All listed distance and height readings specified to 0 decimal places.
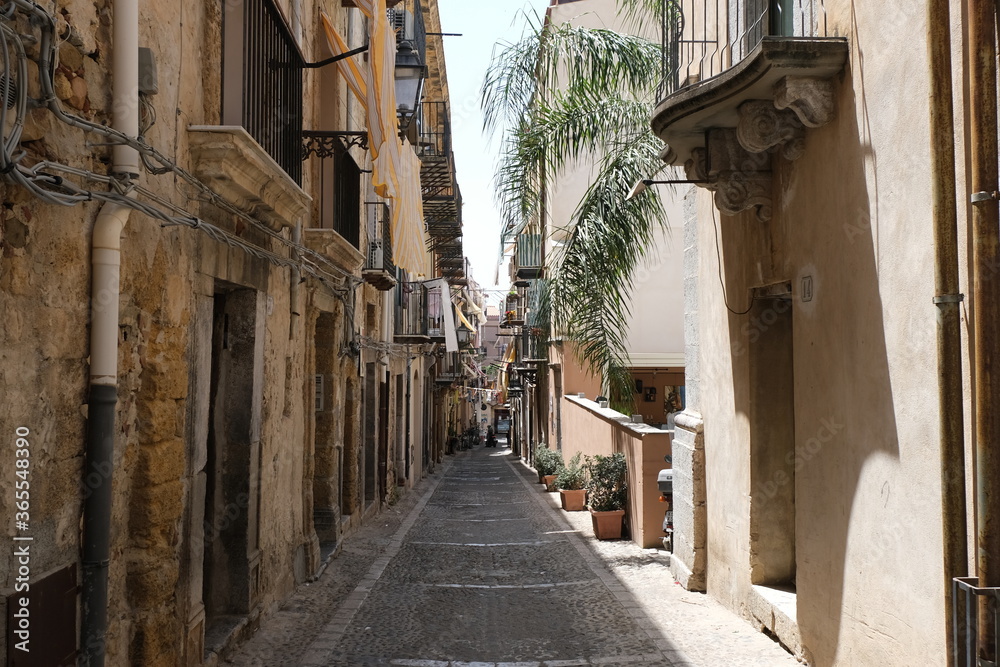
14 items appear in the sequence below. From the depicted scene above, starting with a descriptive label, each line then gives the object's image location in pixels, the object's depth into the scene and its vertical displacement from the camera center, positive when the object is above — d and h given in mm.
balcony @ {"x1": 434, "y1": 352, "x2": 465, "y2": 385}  30856 +146
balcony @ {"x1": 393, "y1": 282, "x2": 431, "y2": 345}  17984 +1255
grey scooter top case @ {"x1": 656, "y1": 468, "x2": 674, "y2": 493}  9352 -1169
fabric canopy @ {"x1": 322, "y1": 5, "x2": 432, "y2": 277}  8234 +2560
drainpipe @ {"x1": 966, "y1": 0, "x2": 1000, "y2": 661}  3613 +306
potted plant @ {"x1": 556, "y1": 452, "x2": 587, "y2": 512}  13969 -1855
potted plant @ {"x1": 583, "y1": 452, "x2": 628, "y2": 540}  10938 -1564
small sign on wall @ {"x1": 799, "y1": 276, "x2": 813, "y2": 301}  5480 +522
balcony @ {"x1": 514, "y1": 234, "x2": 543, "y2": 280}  22203 +3043
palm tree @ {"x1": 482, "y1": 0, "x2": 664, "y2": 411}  9930 +2576
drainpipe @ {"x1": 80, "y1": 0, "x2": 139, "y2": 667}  3857 -198
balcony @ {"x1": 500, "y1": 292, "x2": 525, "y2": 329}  32359 +2329
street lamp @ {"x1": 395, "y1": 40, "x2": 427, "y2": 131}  9070 +3112
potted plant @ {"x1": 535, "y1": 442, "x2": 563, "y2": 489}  17922 -1922
